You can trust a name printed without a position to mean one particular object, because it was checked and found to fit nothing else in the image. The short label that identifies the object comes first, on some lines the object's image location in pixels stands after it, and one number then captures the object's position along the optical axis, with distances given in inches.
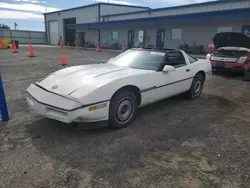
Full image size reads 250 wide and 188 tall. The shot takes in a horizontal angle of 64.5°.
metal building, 635.5
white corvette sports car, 112.7
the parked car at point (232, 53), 332.2
